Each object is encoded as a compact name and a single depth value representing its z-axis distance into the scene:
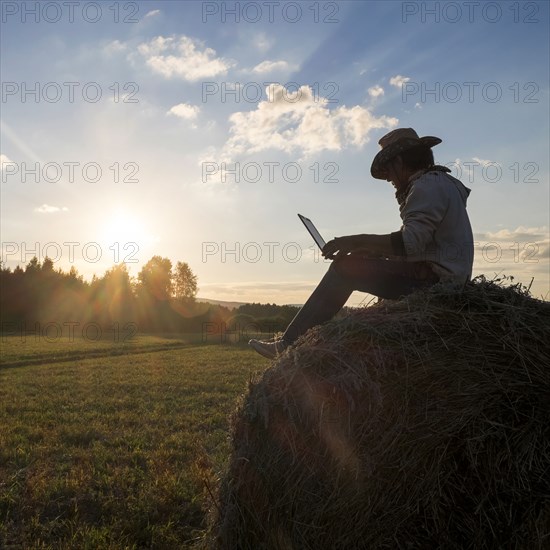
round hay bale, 2.82
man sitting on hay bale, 3.87
